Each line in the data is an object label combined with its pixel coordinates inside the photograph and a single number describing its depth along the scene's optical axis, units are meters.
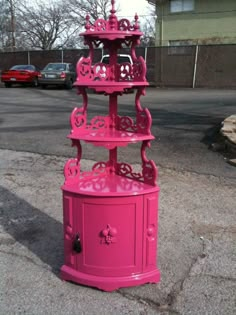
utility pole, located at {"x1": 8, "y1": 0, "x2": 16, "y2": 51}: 44.75
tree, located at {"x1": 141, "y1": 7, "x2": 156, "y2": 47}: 49.72
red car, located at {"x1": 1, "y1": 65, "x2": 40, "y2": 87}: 26.50
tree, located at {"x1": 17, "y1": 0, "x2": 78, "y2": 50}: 55.34
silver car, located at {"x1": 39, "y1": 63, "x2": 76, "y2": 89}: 24.94
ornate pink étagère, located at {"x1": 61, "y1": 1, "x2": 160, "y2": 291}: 3.46
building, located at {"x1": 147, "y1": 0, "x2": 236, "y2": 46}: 29.69
